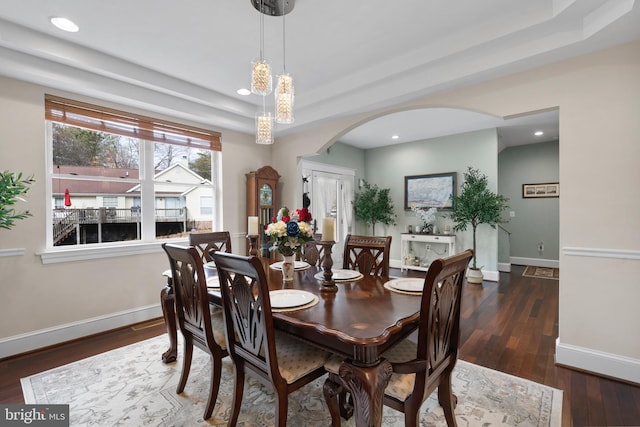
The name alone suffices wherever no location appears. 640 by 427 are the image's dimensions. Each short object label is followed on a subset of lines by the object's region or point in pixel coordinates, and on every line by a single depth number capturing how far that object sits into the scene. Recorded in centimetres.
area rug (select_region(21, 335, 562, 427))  173
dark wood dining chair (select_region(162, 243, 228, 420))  166
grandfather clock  407
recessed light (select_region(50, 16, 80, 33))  212
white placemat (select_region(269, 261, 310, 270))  242
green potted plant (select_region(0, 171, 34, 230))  214
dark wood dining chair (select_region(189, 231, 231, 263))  280
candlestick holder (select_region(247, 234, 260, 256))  224
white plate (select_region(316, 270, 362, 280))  202
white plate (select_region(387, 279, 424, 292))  172
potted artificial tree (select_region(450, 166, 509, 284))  484
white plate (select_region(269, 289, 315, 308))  148
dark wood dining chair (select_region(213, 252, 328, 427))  131
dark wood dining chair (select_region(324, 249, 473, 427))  119
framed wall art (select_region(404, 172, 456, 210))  565
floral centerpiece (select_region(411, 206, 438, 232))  572
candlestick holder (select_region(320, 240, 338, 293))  172
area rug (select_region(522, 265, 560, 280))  529
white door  552
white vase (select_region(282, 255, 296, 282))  198
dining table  118
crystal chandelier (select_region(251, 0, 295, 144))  196
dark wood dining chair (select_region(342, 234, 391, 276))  233
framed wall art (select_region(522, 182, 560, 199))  595
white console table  550
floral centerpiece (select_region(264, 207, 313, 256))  179
